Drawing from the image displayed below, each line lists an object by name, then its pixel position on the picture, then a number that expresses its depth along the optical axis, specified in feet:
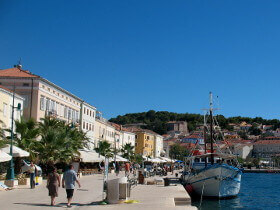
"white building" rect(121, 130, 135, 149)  322.79
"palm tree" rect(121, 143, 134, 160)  272.39
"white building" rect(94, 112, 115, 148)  249.14
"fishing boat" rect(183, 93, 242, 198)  110.01
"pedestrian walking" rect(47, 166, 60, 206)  53.83
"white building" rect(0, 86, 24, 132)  126.11
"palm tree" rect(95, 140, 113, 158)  196.13
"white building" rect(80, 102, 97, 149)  214.28
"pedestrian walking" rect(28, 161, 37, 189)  80.84
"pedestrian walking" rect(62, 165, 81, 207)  52.95
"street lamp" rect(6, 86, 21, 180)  81.45
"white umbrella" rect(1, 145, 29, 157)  85.97
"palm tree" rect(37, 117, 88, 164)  108.88
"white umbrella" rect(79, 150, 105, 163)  141.09
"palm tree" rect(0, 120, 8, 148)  83.66
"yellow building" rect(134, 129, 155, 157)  364.95
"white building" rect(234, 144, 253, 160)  621.72
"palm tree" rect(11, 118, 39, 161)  99.40
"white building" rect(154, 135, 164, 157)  400.28
